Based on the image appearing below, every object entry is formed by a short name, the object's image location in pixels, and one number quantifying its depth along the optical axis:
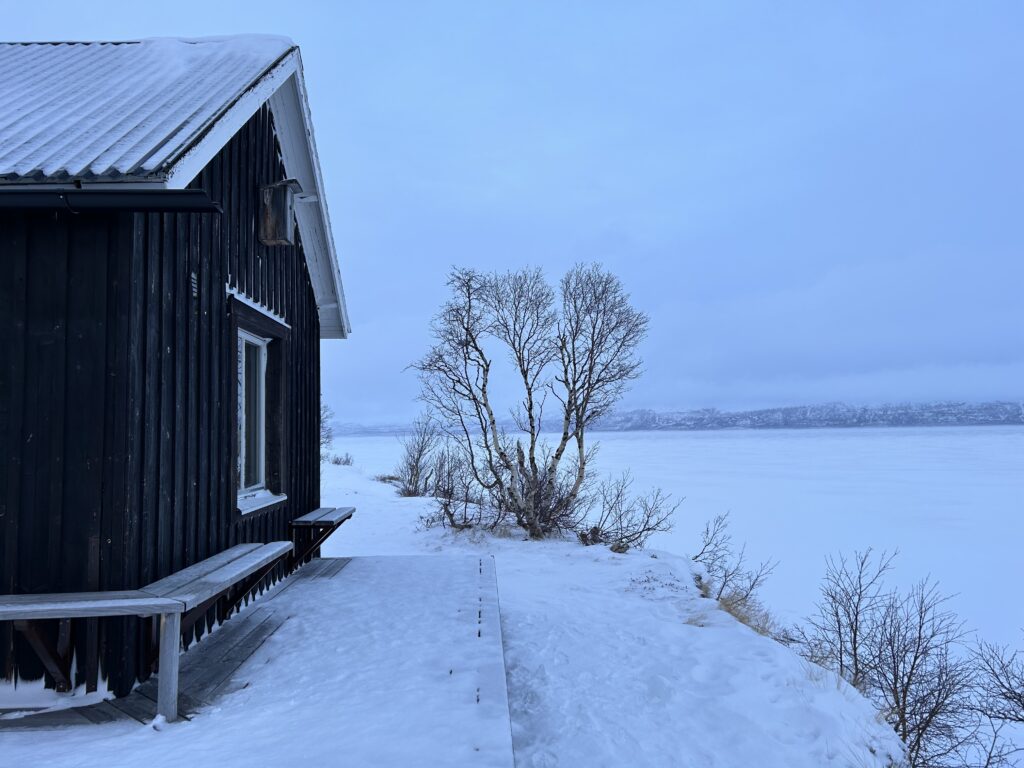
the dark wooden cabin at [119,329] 3.24
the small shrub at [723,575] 10.76
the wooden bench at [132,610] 2.88
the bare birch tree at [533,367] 12.96
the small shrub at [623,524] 12.27
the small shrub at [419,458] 21.52
